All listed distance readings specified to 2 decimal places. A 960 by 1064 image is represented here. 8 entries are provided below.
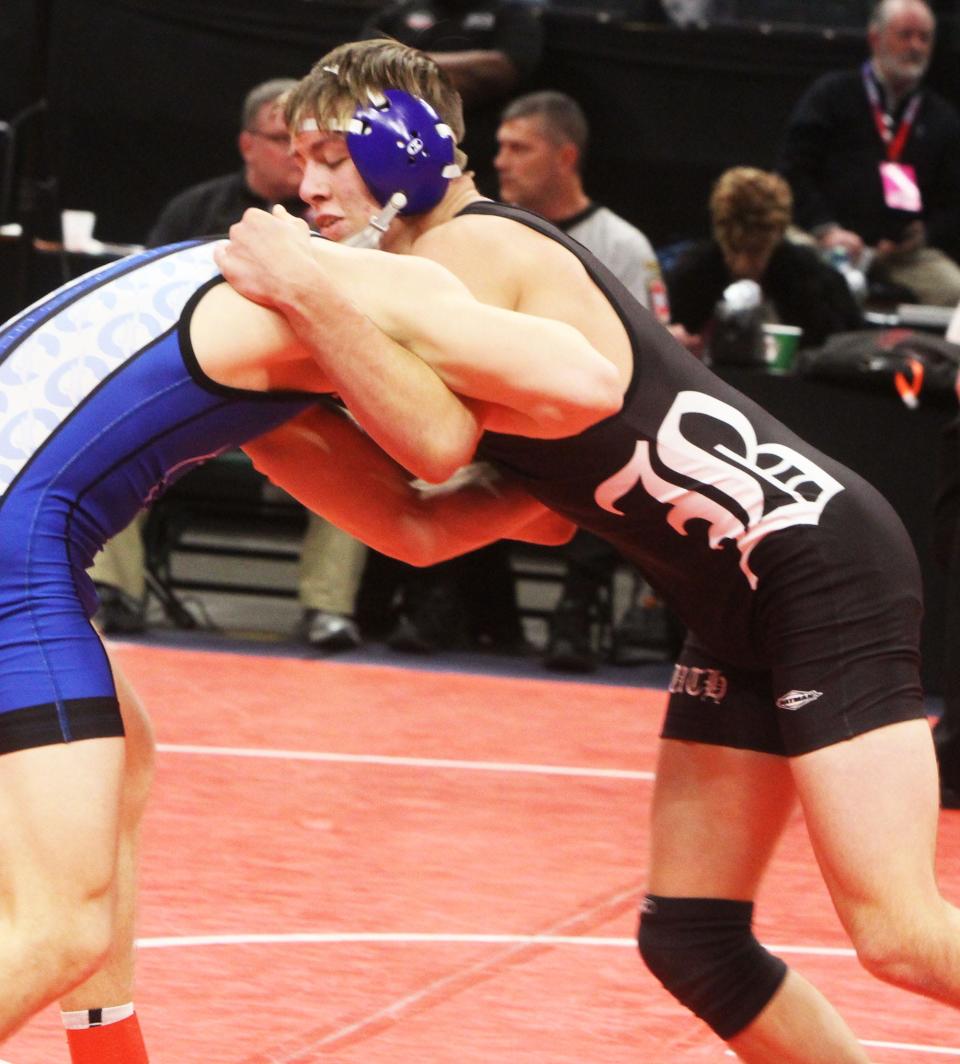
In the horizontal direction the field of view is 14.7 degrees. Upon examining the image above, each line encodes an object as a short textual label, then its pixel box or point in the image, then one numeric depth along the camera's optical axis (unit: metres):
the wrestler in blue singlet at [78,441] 4.59
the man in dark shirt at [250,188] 13.40
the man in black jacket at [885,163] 15.73
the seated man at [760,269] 13.68
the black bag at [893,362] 12.39
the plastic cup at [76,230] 15.15
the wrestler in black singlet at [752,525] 5.14
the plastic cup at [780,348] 13.38
